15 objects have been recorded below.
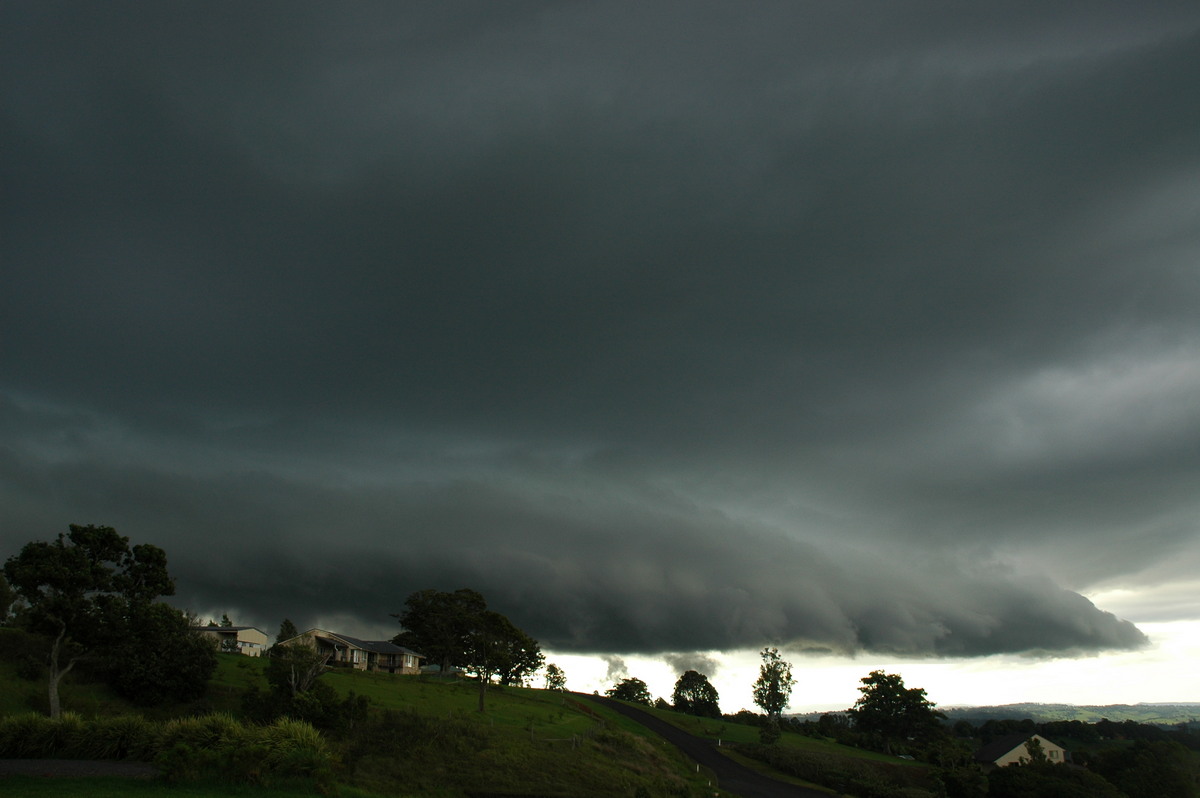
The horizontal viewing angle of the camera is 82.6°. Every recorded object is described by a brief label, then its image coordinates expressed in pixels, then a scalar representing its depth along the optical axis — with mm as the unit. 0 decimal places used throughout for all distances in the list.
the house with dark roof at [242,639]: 111438
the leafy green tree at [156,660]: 45656
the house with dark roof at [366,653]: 107088
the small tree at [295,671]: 45531
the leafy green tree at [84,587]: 40781
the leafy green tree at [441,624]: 116125
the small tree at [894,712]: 120500
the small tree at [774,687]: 120250
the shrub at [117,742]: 26672
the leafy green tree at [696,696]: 158500
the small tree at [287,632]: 119806
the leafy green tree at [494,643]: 77938
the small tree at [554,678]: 167750
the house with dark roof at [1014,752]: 105812
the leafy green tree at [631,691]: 175500
